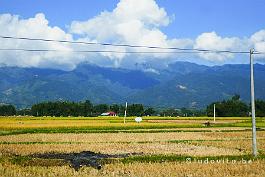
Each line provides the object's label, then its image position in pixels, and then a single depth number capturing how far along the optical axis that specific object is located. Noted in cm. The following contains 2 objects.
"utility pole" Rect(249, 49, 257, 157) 2538
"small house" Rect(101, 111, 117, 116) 15605
